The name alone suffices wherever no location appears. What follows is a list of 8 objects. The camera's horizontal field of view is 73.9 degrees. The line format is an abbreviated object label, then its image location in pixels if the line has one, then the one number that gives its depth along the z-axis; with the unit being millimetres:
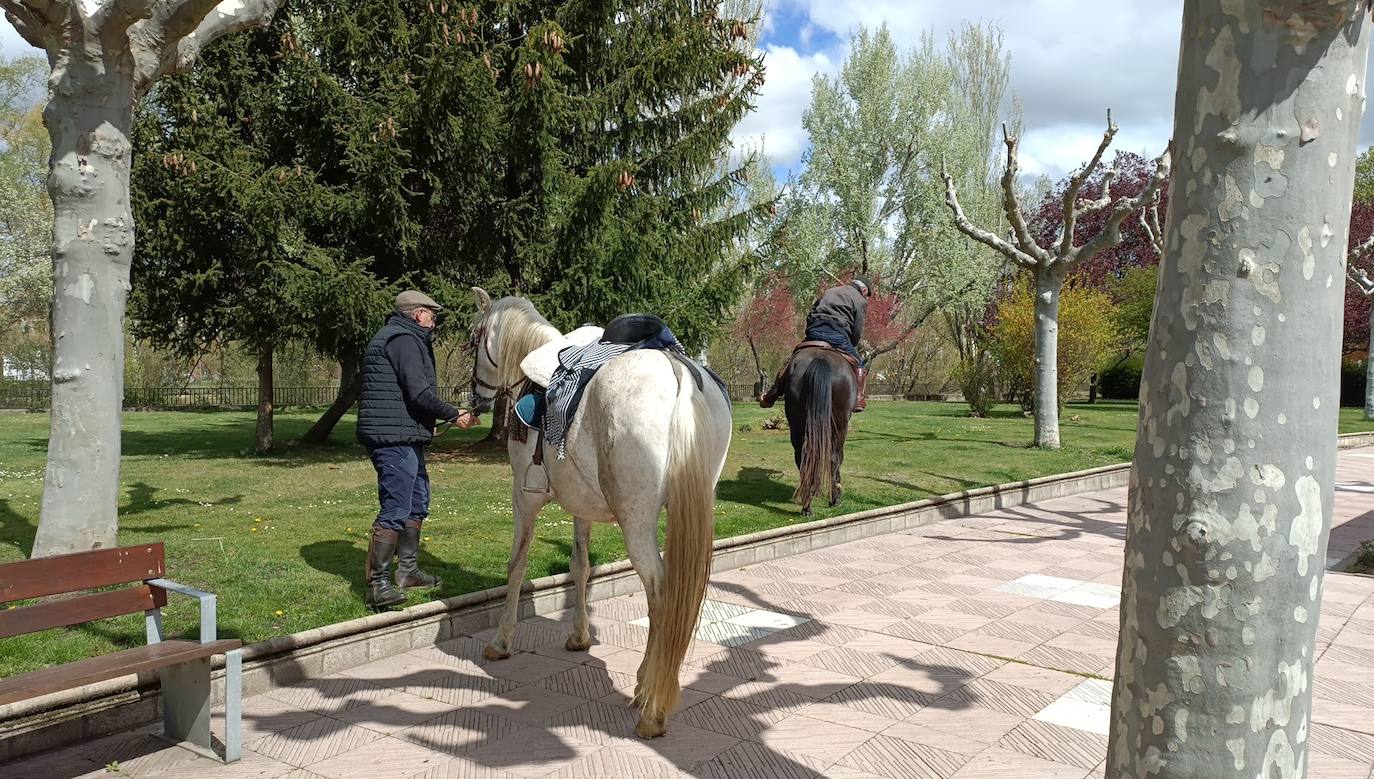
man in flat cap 5832
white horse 4219
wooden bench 3705
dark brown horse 9602
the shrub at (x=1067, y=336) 25469
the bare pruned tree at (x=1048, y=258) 16281
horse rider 10469
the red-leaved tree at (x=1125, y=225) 42625
